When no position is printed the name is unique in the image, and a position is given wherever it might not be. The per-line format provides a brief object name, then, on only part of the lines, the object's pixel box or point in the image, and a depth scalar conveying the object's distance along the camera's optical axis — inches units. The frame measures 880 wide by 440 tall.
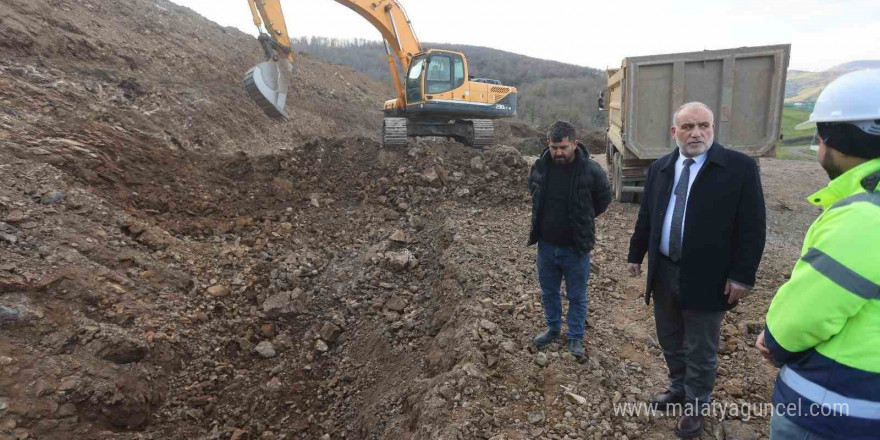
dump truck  252.2
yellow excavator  350.3
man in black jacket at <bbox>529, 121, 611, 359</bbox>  123.7
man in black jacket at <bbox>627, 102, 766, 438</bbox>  95.0
